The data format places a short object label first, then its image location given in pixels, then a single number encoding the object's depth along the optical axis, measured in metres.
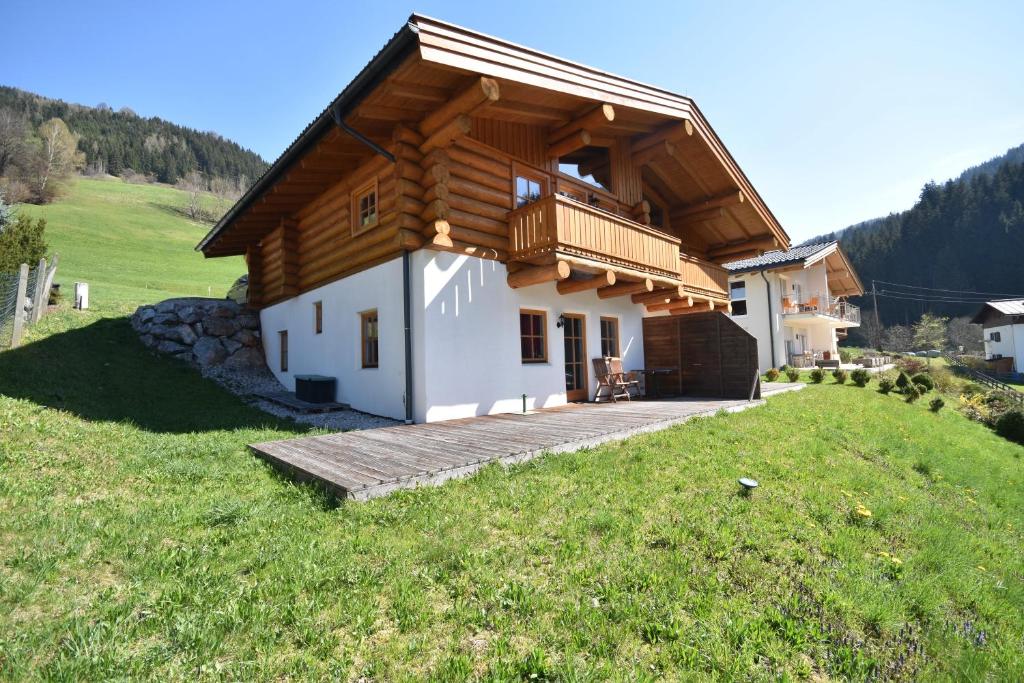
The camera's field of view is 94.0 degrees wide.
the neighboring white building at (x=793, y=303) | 22.26
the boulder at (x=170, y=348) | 13.18
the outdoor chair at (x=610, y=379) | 11.40
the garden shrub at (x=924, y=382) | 17.13
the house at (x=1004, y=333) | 36.22
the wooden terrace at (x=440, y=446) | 4.55
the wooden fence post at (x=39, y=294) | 11.08
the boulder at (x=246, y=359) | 13.78
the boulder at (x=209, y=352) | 13.21
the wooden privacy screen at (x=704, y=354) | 11.44
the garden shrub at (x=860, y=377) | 16.83
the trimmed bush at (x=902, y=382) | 16.78
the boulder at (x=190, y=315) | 13.88
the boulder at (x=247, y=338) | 14.55
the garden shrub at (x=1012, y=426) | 14.10
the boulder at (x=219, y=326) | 14.15
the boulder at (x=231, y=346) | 14.09
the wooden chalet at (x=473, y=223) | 7.88
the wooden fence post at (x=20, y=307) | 9.33
